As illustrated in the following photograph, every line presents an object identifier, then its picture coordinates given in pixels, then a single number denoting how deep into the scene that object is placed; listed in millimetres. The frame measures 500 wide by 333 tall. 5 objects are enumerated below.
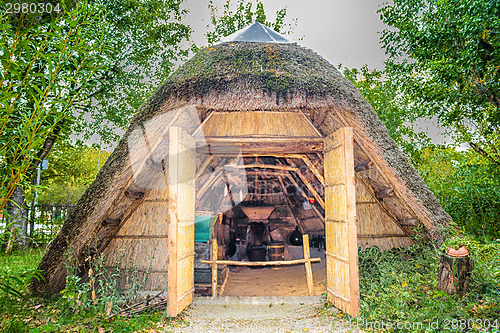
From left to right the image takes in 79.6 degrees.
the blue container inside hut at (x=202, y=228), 4707
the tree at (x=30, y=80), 1609
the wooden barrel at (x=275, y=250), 6047
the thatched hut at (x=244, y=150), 3473
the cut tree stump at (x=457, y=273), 2791
